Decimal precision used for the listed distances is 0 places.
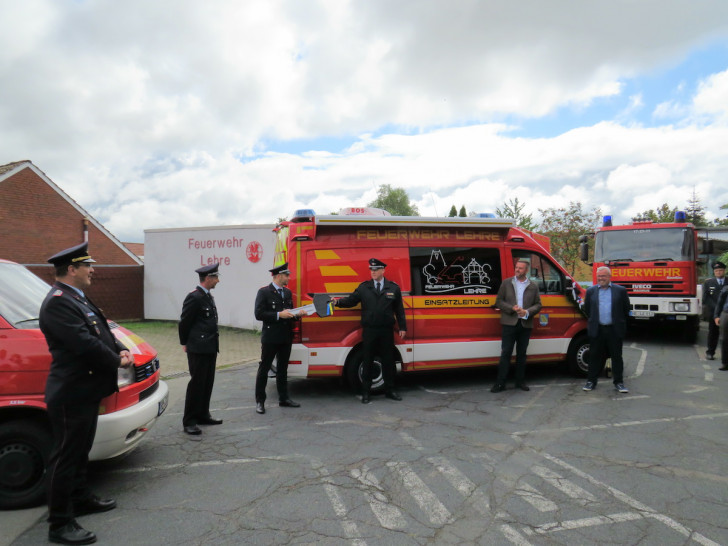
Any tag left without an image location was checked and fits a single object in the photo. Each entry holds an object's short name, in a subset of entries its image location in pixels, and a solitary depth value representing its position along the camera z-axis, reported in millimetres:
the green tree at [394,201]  70250
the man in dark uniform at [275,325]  5926
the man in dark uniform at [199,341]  5289
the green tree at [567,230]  26359
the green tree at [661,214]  36781
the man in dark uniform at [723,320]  8352
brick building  20359
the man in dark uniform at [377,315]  6309
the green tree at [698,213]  37141
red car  3549
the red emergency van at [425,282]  6535
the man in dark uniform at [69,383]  3143
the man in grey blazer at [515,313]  6840
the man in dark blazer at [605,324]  6844
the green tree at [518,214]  29705
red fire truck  10555
